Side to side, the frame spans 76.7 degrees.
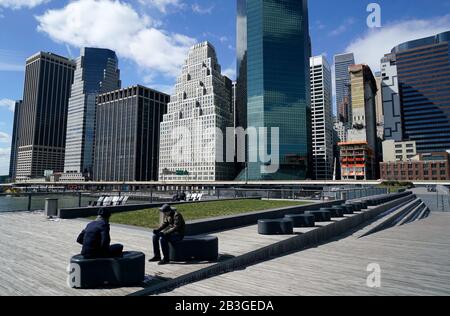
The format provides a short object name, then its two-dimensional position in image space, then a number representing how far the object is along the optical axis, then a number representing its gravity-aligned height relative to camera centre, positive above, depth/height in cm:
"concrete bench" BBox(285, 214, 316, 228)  1513 -195
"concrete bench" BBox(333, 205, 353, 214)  2067 -183
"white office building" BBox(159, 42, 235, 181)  16525 +3544
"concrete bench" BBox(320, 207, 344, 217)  1864 -187
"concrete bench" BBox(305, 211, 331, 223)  1723 -196
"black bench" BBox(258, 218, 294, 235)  1295 -199
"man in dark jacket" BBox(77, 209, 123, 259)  625 -135
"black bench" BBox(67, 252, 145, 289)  614 -197
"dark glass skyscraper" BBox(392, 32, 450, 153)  18775 +5326
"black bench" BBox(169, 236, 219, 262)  837 -198
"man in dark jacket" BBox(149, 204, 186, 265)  823 -143
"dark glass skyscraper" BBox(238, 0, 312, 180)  15550 +5473
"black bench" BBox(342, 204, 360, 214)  2123 -183
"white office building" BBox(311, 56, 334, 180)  18762 +2404
